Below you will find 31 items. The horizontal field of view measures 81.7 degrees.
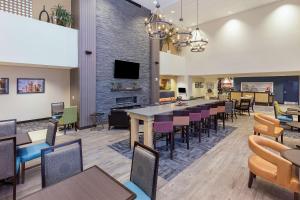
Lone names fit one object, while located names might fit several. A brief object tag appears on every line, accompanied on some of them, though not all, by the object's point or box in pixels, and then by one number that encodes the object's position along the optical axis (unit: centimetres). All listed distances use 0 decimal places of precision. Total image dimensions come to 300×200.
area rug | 328
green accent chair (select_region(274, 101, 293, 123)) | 604
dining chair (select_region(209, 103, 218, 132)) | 531
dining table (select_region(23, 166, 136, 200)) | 131
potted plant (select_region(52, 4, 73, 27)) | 592
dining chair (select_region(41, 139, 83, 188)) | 177
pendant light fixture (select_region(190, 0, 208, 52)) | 629
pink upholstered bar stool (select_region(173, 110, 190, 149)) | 408
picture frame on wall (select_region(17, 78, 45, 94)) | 683
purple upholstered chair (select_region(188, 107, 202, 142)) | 456
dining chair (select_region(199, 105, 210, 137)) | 488
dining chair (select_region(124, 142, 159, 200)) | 166
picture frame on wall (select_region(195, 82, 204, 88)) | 1347
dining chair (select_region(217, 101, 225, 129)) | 579
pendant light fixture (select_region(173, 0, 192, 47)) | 548
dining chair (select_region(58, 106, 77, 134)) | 568
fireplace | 775
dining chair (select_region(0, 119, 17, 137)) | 304
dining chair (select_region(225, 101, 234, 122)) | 685
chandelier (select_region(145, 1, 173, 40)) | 454
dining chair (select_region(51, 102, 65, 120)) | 635
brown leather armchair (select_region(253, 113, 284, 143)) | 423
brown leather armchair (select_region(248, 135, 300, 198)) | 217
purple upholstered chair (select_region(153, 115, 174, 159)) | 376
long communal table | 400
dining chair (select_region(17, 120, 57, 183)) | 277
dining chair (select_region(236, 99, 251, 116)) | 912
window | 497
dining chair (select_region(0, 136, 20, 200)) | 213
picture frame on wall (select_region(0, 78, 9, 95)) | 634
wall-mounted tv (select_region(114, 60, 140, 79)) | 747
